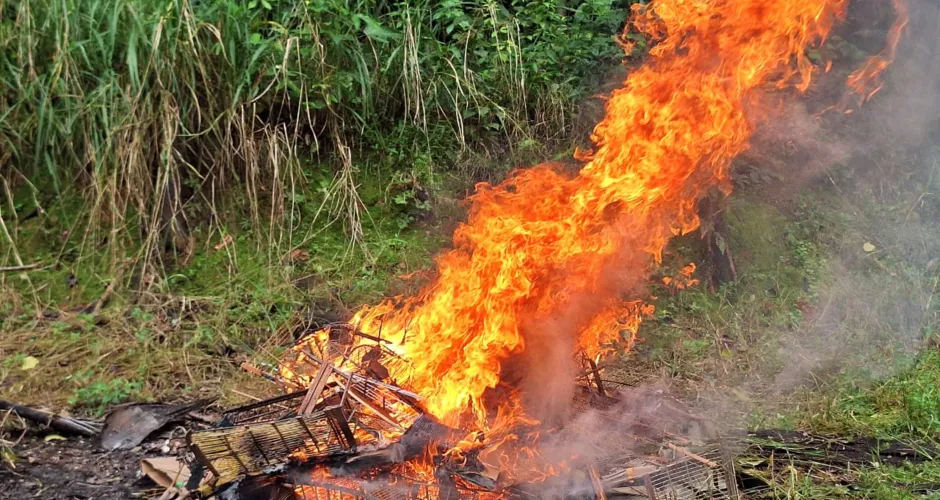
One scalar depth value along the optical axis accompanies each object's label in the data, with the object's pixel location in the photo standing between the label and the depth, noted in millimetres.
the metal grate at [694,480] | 3439
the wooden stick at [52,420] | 4188
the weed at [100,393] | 4438
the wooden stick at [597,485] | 3363
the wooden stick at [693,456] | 3498
